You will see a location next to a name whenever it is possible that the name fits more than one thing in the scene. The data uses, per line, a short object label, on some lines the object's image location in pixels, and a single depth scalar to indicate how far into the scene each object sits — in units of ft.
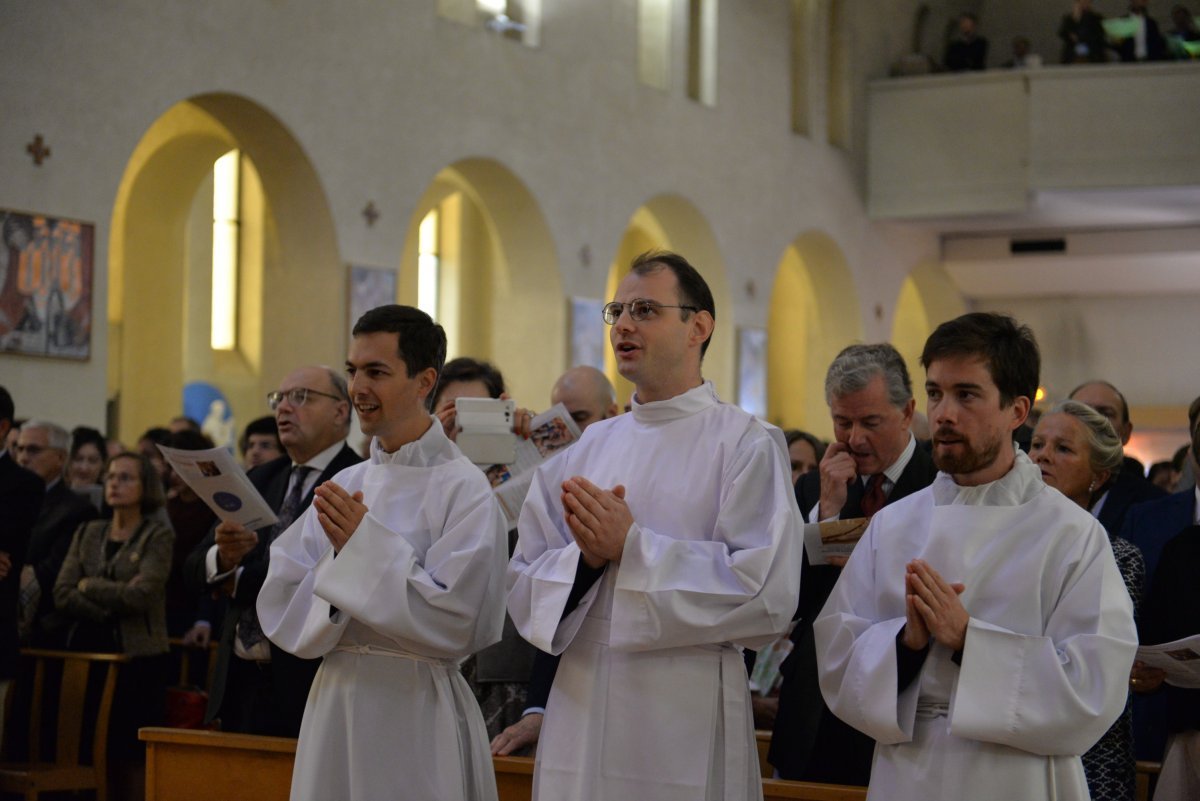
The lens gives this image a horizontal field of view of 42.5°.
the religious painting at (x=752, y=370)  58.75
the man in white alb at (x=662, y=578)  11.36
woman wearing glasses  23.99
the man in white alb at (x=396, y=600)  12.18
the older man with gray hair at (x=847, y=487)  13.64
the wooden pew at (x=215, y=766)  15.44
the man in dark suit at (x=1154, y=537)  16.29
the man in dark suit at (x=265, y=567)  16.19
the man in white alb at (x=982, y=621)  10.14
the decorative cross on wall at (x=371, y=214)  41.53
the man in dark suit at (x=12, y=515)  20.53
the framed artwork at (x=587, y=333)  49.49
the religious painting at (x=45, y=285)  31.86
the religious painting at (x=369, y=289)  40.78
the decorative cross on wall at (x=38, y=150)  32.27
